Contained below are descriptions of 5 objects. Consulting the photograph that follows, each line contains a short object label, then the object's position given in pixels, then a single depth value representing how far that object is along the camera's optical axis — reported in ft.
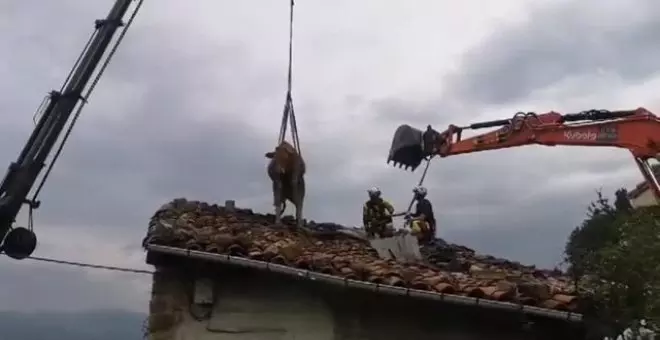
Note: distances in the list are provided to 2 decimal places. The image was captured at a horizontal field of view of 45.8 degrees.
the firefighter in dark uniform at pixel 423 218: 43.09
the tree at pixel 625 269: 19.98
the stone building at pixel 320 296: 23.53
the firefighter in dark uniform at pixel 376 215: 37.73
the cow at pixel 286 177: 39.24
